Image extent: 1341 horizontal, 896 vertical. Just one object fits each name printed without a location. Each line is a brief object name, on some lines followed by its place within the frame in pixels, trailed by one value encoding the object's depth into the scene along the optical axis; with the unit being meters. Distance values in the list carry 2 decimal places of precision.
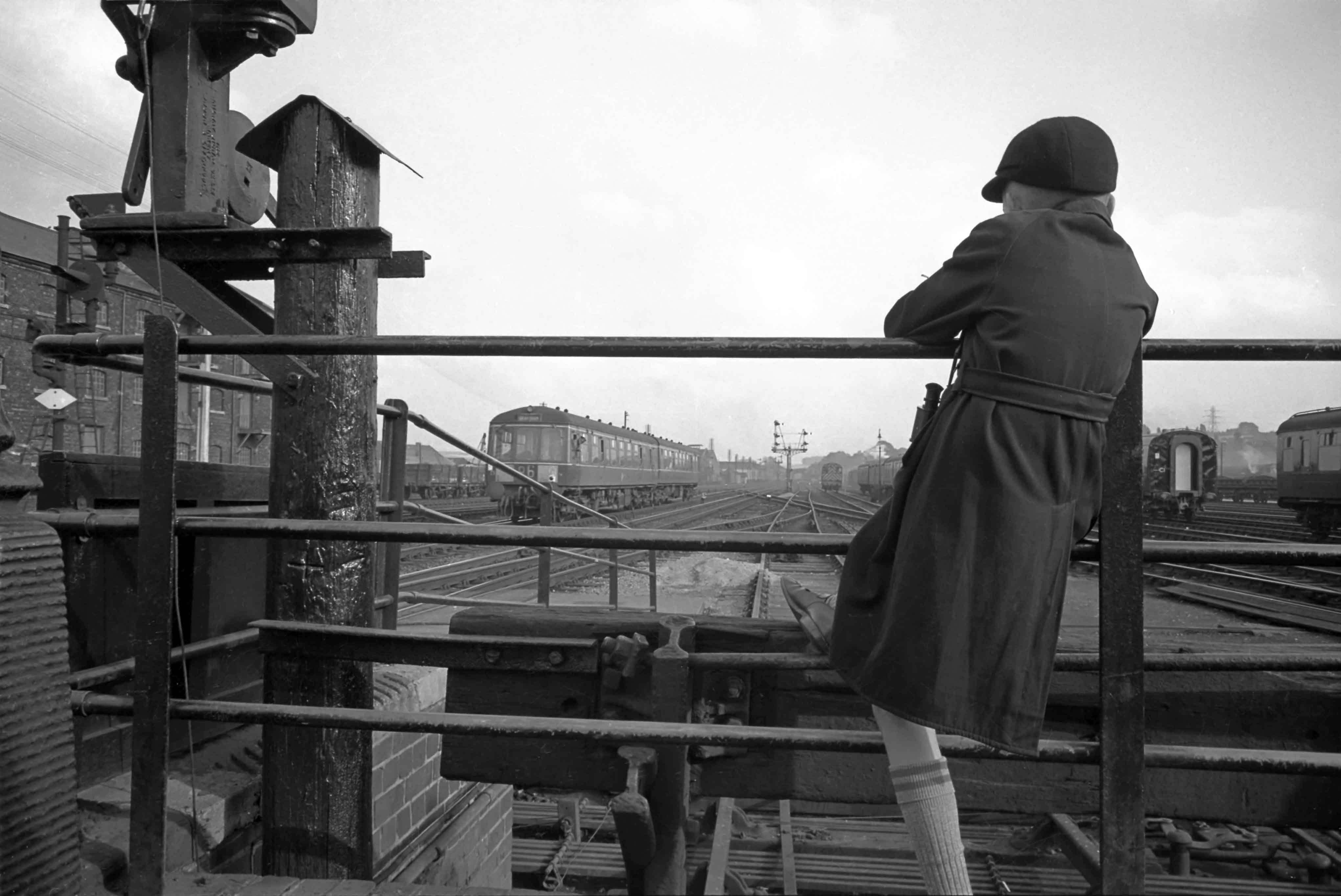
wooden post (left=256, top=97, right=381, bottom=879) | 2.46
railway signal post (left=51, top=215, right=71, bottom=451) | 9.38
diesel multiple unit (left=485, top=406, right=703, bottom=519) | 25.52
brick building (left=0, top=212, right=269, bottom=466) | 30.06
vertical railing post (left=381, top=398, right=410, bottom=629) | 4.06
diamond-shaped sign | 7.62
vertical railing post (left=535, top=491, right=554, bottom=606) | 7.20
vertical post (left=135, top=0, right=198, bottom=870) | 2.39
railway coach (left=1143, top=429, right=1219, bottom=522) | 24.06
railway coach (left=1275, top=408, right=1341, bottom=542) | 20.16
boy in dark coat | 1.42
